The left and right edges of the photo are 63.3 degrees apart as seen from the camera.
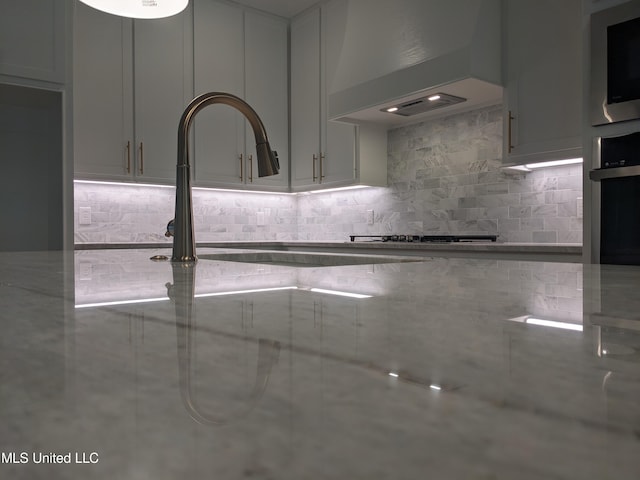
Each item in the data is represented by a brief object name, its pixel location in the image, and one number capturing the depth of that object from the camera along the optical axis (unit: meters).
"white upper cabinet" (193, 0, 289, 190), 4.16
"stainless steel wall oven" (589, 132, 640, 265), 2.22
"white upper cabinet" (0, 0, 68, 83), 2.96
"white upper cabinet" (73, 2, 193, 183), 3.60
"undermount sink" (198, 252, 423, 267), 1.37
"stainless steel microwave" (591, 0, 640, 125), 2.21
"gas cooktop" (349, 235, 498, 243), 3.28
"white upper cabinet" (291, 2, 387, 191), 3.99
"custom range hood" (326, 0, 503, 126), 2.83
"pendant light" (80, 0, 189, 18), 1.69
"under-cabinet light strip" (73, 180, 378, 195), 3.81
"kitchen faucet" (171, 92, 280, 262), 1.21
